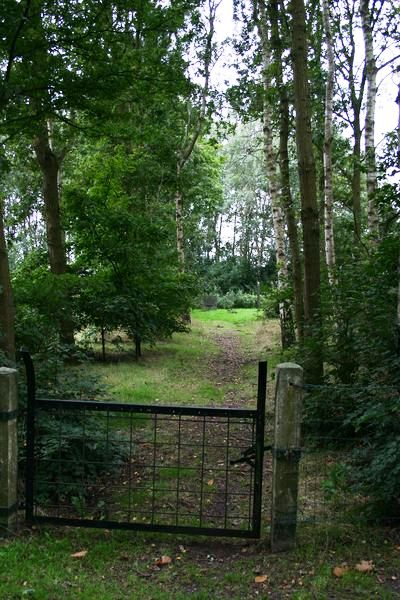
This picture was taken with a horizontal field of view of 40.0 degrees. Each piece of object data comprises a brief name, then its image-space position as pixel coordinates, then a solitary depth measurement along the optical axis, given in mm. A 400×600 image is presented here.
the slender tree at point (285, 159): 11666
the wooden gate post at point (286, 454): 4301
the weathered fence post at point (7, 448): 4520
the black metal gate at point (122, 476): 4473
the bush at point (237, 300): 44438
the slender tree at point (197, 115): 22484
